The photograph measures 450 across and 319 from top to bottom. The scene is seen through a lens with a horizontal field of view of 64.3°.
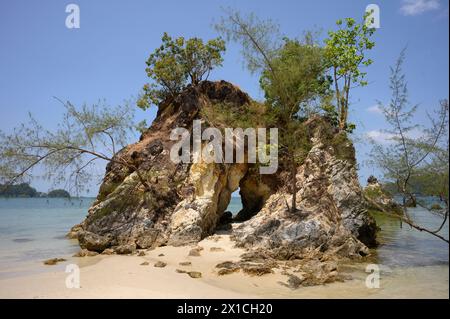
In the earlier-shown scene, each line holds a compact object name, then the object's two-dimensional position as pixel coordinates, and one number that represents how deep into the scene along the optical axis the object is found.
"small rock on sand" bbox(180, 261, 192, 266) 9.98
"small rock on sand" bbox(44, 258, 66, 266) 10.61
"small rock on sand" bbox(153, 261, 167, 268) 9.61
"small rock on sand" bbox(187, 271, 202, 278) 8.73
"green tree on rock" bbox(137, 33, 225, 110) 17.09
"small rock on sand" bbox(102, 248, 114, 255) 11.57
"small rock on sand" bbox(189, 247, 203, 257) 11.09
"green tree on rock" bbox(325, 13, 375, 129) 16.38
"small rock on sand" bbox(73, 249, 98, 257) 11.55
